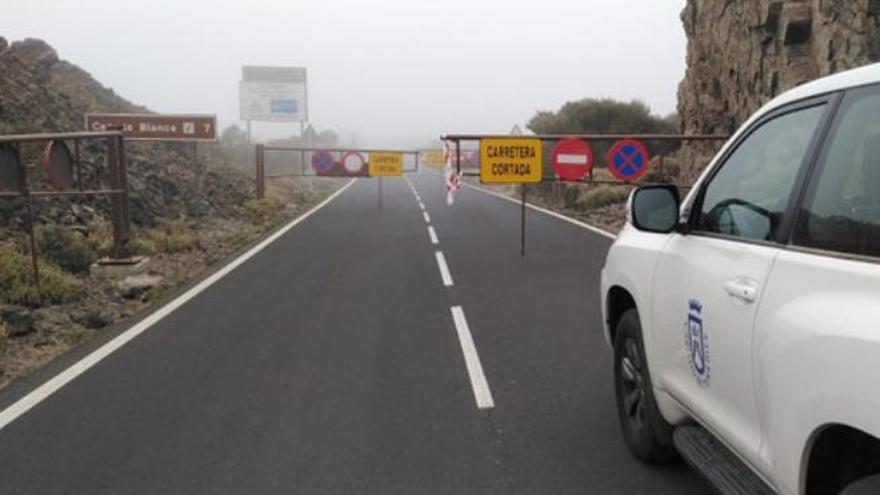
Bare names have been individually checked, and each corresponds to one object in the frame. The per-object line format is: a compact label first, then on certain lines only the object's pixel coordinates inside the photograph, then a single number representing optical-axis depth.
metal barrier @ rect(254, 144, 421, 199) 25.06
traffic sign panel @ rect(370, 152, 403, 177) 27.23
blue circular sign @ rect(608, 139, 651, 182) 15.30
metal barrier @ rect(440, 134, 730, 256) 14.74
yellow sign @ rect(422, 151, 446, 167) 52.09
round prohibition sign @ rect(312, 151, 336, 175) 29.09
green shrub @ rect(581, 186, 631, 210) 21.91
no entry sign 15.42
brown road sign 17.52
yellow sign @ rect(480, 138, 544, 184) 14.70
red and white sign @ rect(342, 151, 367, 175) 29.27
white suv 2.38
